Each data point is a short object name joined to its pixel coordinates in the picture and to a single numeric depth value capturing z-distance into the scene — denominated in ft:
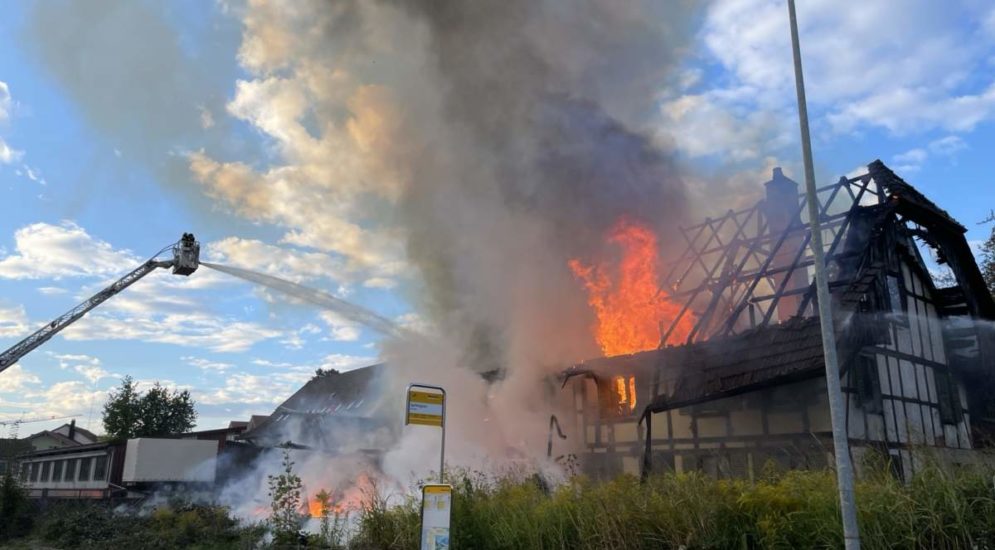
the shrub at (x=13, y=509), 70.55
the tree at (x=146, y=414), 177.88
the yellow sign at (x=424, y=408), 34.47
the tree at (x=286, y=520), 39.29
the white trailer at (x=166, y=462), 88.79
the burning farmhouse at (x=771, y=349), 48.78
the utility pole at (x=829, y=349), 21.17
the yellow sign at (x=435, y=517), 29.35
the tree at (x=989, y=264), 91.30
